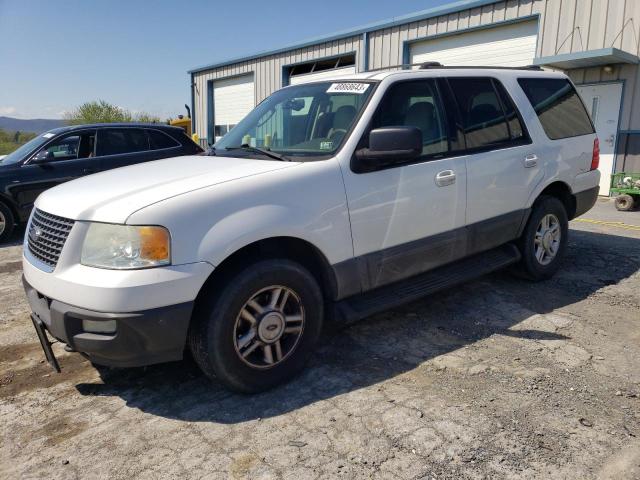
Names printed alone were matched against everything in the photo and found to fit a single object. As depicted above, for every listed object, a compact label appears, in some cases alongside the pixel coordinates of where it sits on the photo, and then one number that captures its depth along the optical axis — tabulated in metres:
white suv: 2.63
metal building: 10.55
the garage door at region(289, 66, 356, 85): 16.24
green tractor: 9.47
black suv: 7.75
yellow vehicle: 17.38
